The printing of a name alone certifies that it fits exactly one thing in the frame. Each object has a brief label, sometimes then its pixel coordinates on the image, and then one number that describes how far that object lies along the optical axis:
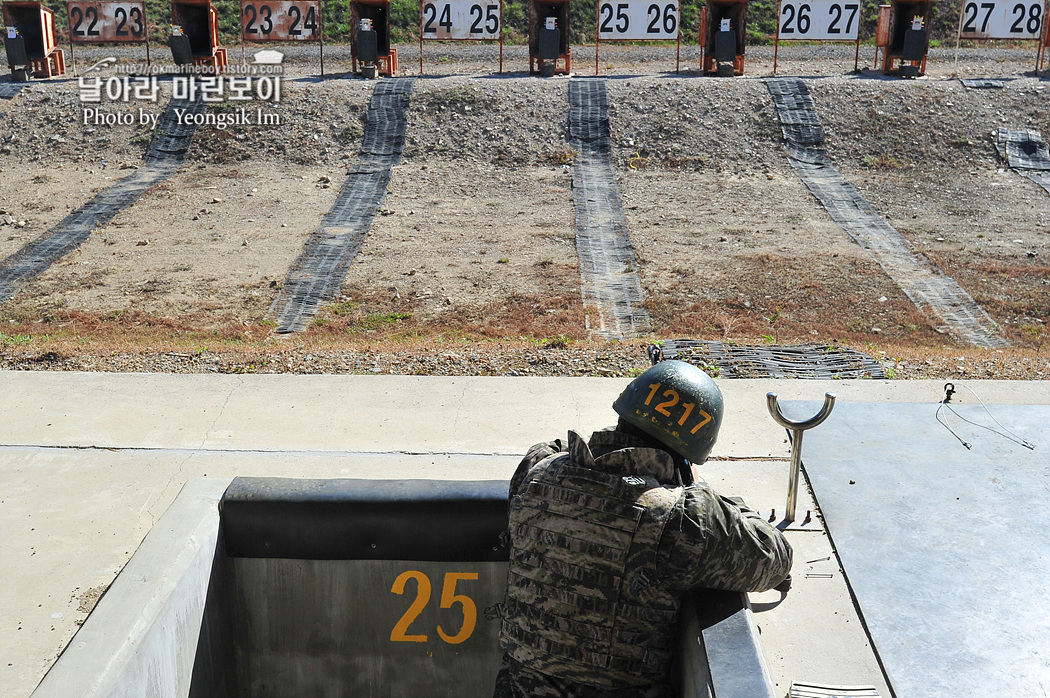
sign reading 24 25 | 21.12
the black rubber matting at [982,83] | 18.33
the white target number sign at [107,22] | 21.89
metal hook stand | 4.29
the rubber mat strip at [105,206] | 11.66
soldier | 2.76
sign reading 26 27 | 20.98
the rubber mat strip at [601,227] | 10.12
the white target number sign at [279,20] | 21.70
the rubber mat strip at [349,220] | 10.56
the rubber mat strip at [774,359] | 7.50
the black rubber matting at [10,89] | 18.58
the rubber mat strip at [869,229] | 9.83
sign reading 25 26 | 21.09
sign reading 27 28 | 21.31
